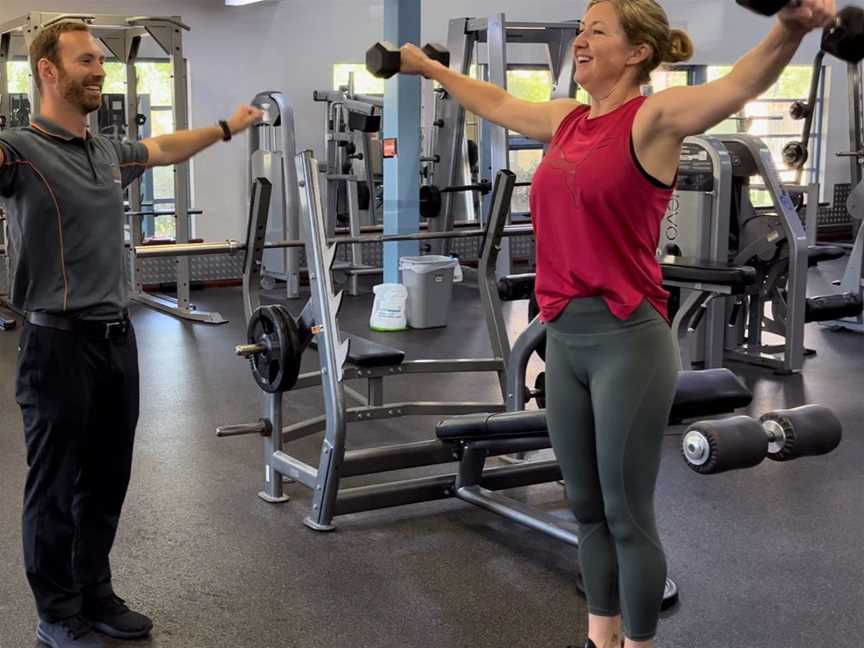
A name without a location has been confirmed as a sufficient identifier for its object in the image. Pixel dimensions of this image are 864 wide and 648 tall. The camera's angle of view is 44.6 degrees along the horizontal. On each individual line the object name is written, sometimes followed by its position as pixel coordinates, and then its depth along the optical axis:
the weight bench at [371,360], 3.48
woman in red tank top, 1.72
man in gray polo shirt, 2.15
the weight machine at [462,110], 6.93
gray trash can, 6.59
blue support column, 6.50
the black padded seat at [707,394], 2.24
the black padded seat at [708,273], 4.30
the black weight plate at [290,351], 3.14
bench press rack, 3.07
